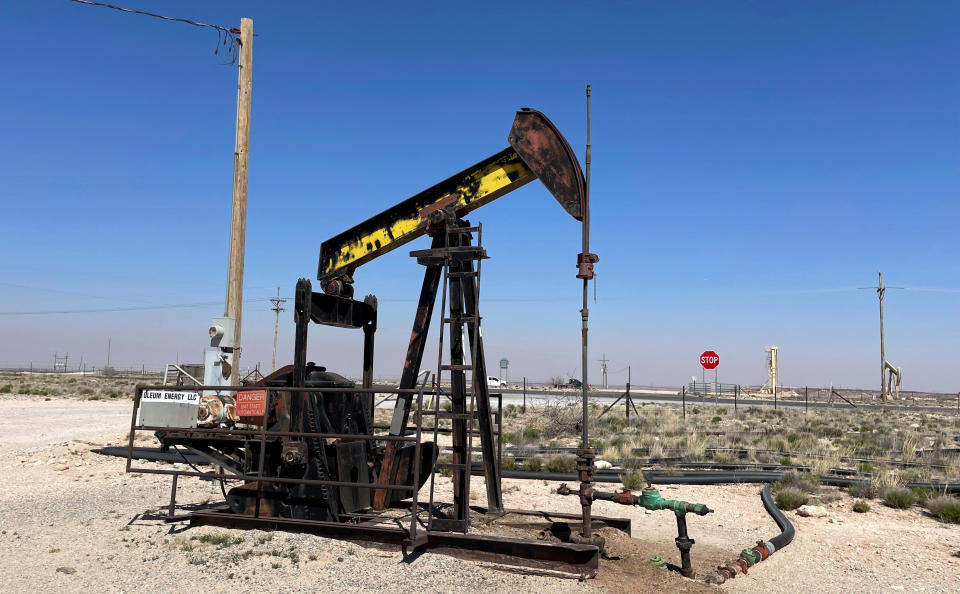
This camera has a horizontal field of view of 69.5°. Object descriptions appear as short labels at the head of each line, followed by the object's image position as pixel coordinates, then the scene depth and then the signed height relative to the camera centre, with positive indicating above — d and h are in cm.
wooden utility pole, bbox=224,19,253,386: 1098 +285
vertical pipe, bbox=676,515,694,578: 636 -163
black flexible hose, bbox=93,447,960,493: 1181 -188
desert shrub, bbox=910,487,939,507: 1023 -178
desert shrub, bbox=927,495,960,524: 921 -180
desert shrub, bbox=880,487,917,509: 1004 -180
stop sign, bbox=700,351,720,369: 2748 +42
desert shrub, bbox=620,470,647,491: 1139 -189
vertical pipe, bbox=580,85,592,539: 563 +41
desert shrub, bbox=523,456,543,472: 1314 -192
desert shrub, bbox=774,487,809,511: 1011 -188
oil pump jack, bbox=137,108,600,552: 659 -43
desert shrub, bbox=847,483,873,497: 1077 -183
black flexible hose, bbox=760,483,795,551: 762 -188
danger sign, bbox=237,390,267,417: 703 -48
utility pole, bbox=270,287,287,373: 5271 +389
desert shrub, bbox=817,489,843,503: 1045 -189
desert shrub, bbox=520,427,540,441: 1894 -194
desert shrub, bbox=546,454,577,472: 1313 -190
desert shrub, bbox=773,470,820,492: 1105 -180
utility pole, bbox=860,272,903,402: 4550 +74
